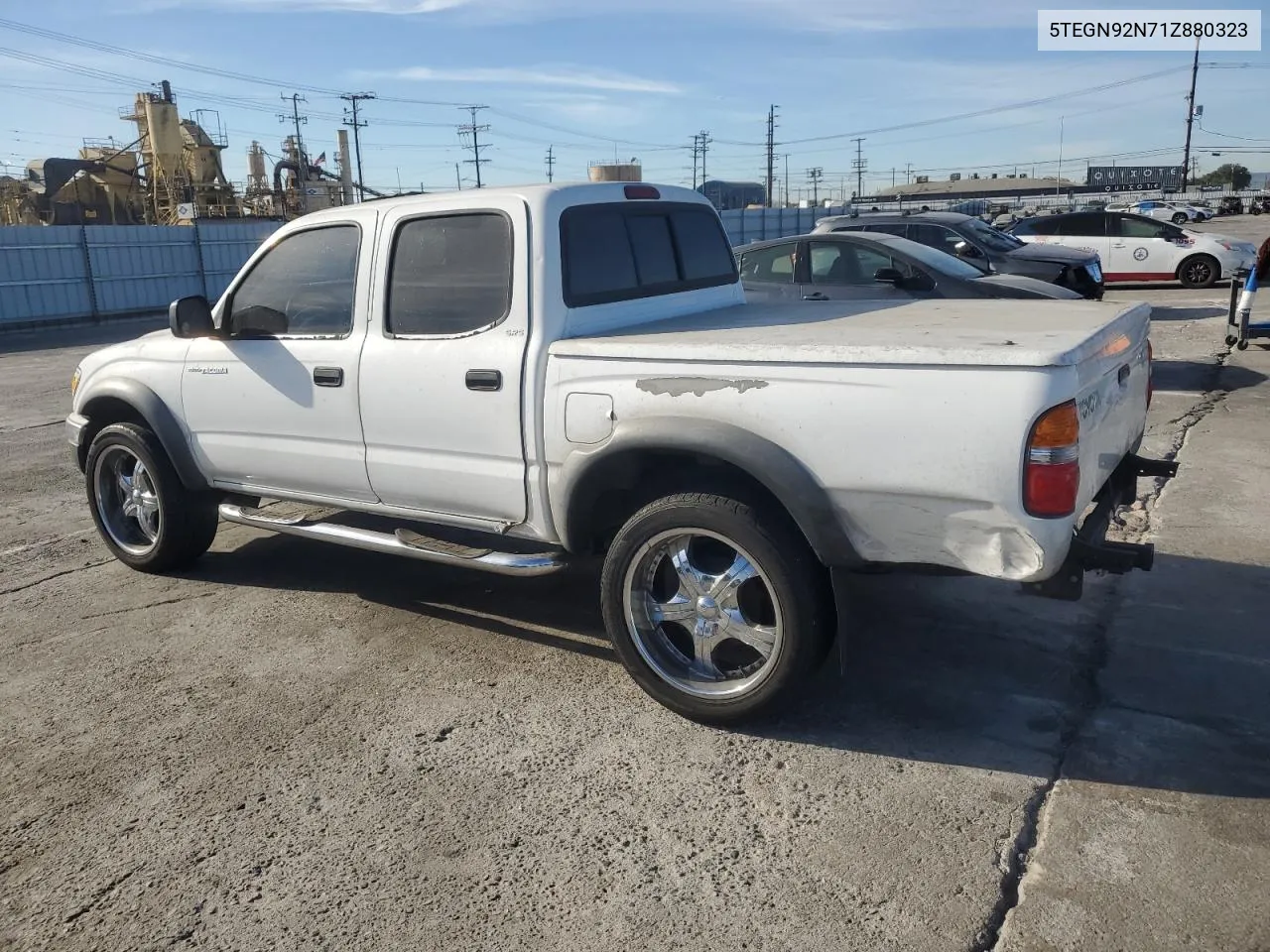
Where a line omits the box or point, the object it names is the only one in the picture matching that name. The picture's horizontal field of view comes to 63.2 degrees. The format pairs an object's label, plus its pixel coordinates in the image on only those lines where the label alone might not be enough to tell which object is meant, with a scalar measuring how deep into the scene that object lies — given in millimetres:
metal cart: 11250
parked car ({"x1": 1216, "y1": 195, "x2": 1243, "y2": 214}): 58938
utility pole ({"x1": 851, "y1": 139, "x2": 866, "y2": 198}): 115938
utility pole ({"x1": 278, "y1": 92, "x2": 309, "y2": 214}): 41375
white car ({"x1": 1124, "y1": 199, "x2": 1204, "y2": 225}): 41875
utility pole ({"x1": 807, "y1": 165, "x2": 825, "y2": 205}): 105131
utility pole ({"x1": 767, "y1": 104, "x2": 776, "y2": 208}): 76062
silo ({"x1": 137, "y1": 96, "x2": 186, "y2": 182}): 39250
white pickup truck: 3146
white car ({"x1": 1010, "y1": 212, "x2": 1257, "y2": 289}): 18594
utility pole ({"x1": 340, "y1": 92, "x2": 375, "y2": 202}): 74556
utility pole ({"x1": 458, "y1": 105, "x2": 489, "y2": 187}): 88125
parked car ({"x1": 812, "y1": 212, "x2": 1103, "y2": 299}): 12648
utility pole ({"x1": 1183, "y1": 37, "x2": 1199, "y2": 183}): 68312
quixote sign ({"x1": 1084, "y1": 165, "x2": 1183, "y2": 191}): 96562
